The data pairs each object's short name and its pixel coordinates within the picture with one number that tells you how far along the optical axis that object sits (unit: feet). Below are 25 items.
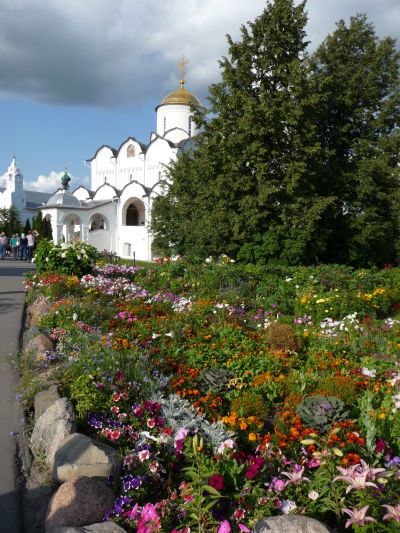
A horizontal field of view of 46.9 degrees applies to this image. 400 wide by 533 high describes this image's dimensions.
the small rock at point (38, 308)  23.44
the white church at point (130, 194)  116.78
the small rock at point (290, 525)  7.80
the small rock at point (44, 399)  12.91
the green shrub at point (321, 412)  11.27
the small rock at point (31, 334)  19.61
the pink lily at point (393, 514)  7.37
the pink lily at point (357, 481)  7.88
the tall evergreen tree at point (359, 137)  57.72
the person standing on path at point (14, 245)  80.94
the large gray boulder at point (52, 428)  11.25
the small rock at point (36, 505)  9.35
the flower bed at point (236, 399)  8.73
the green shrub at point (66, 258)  35.60
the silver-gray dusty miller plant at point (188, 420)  10.84
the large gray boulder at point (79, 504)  8.79
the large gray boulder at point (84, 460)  9.89
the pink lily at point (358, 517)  7.44
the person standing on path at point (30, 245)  73.51
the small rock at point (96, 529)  7.92
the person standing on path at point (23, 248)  76.07
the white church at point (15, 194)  213.66
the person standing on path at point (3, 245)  77.51
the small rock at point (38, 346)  16.97
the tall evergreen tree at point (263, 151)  48.26
